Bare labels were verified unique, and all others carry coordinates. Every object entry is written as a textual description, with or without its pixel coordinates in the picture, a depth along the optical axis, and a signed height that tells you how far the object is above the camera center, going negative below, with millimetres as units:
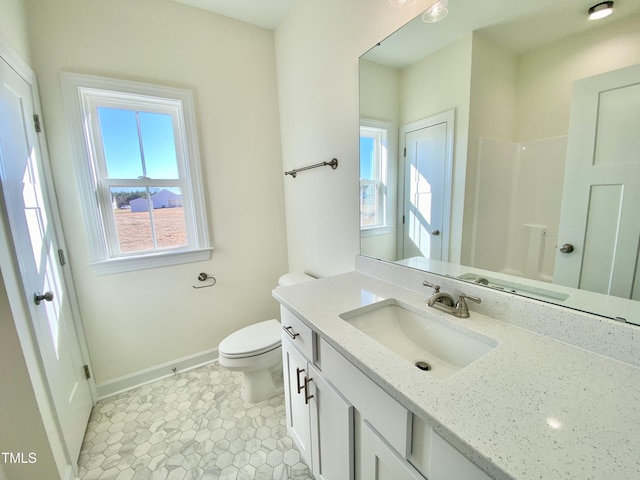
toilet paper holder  2025 -596
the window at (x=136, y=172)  1618 +233
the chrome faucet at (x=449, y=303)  912 -411
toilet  1564 -961
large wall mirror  674 +139
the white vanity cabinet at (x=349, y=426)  567 -657
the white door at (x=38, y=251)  1094 -196
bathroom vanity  440 -444
